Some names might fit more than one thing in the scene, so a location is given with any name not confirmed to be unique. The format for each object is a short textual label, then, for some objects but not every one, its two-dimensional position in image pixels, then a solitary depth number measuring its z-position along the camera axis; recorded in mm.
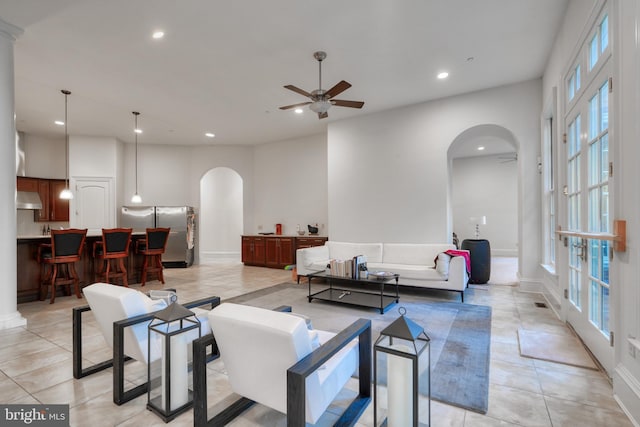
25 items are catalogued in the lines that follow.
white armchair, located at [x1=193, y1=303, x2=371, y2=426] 1307
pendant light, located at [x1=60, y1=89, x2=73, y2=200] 5699
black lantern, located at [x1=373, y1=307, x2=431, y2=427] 1389
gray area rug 2127
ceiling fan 3663
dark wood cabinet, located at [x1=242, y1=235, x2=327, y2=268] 7261
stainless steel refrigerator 7809
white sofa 4477
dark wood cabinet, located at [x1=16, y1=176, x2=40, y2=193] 6844
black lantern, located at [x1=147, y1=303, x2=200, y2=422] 1769
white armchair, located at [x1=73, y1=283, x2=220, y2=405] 1938
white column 3355
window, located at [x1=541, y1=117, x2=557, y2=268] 4477
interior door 7383
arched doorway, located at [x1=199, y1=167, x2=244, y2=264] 9430
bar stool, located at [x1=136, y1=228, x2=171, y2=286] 5762
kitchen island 4488
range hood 6672
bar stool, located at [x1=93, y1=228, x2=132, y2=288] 5055
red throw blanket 4616
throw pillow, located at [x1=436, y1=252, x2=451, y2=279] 4477
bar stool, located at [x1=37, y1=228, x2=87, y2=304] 4477
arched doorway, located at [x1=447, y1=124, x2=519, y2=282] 9547
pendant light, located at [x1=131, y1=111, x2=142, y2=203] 6133
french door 2299
